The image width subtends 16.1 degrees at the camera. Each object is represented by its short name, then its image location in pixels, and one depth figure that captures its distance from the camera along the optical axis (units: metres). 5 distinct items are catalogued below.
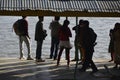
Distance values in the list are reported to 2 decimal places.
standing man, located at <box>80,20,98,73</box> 14.26
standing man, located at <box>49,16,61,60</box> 16.69
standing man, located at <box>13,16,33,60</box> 16.55
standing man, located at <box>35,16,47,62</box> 16.30
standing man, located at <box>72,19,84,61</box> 14.82
